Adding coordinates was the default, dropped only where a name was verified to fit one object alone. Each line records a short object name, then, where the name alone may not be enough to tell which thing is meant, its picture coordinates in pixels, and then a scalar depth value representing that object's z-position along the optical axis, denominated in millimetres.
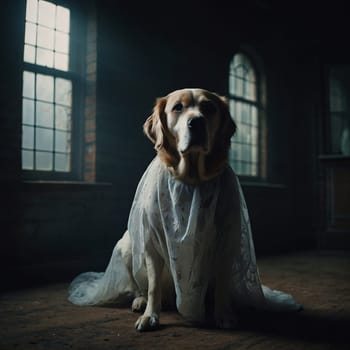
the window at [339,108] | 6574
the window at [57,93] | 3904
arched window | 6419
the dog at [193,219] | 2188
